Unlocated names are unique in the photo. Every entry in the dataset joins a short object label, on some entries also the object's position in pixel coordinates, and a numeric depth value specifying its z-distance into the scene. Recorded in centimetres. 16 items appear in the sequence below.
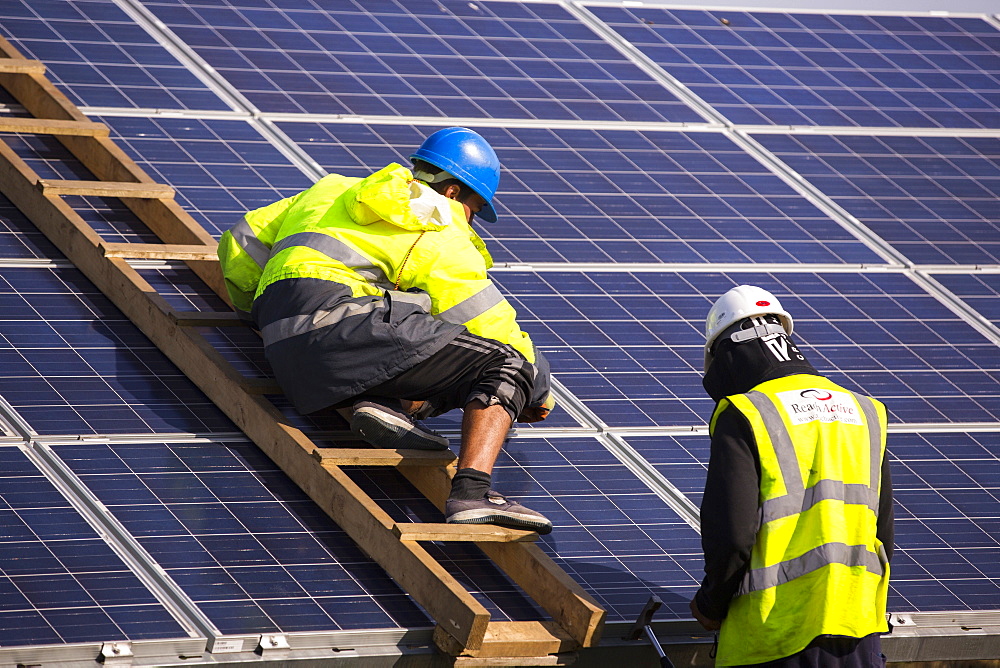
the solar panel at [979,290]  2100
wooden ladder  1311
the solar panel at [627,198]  2066
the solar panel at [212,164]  1941
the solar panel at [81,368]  1512
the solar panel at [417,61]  2289
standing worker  1218
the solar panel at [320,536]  1327
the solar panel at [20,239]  1764
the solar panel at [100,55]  2141
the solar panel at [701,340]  1781
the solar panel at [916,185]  2252
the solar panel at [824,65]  2566
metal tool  1320
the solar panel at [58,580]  1219
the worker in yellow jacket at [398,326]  1436
